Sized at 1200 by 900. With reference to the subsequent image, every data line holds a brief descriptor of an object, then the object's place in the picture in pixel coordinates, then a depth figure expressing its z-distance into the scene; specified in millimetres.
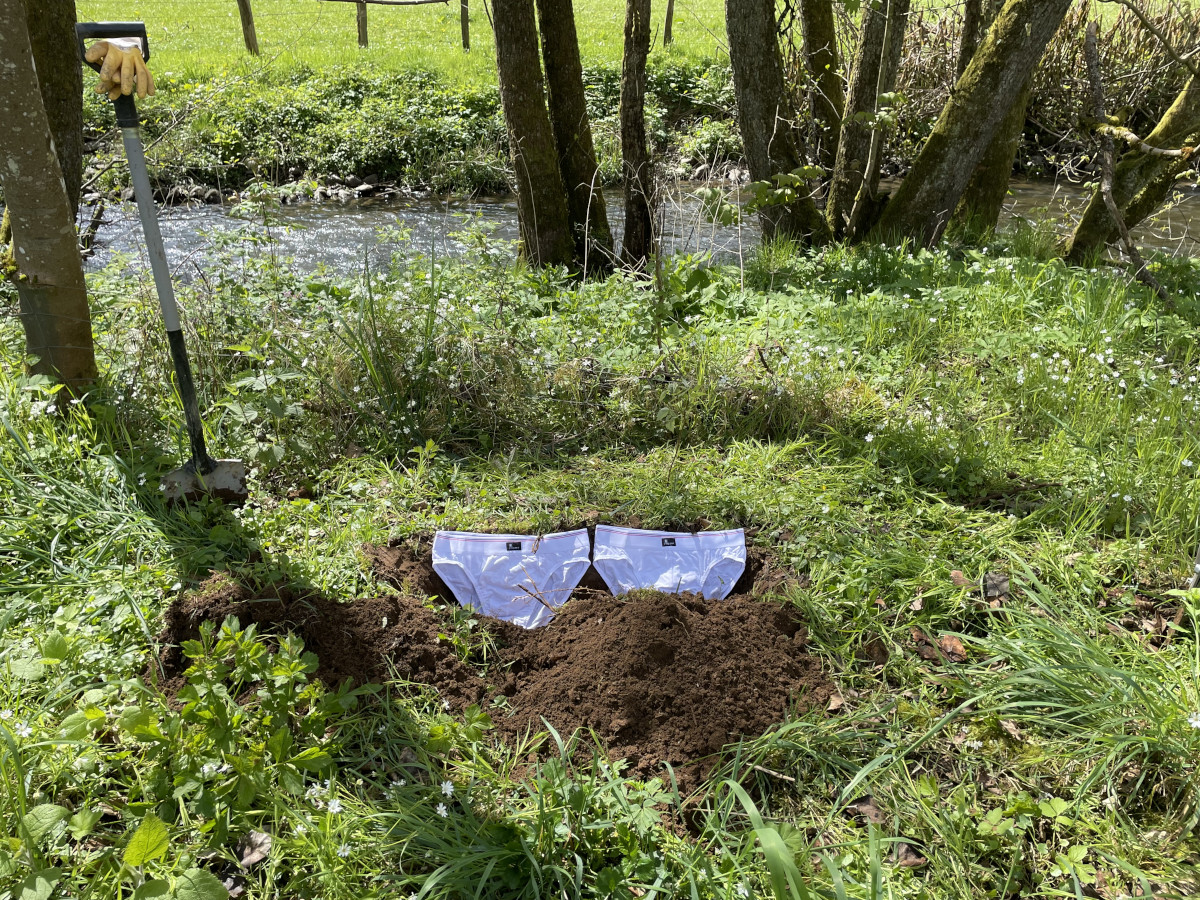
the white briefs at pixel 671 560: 2973
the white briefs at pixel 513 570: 2908
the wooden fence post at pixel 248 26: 13164
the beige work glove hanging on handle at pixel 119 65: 2426
